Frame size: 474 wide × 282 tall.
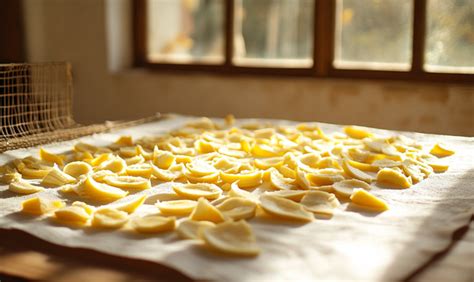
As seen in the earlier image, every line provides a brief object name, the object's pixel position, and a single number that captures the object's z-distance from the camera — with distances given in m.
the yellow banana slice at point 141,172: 0.64
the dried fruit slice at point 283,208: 0.50
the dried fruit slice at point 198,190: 0.56
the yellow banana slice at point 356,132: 0.85
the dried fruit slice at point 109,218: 0.49
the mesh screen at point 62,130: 0.79
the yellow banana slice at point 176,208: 0.52
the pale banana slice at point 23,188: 0.58
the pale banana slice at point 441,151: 0.74
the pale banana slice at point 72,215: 0.50
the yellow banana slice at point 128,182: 0.60
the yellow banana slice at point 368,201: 0.53
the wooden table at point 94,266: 0.42
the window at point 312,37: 1.28
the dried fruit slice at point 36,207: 0.52
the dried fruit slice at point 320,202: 0.52
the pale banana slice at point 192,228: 0.47
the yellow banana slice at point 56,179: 0.61
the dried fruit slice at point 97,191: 0.56
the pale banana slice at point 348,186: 0.57
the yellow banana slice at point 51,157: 0.70
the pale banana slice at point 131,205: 0.53
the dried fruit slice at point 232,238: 0.44
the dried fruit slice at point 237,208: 0.51
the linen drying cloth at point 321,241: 0.42
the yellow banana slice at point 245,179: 0.61
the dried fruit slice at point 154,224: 0.48
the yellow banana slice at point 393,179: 0.60
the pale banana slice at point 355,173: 0.62
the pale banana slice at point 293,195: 0.55
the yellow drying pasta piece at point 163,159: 0.68
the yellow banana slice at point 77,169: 0.65
